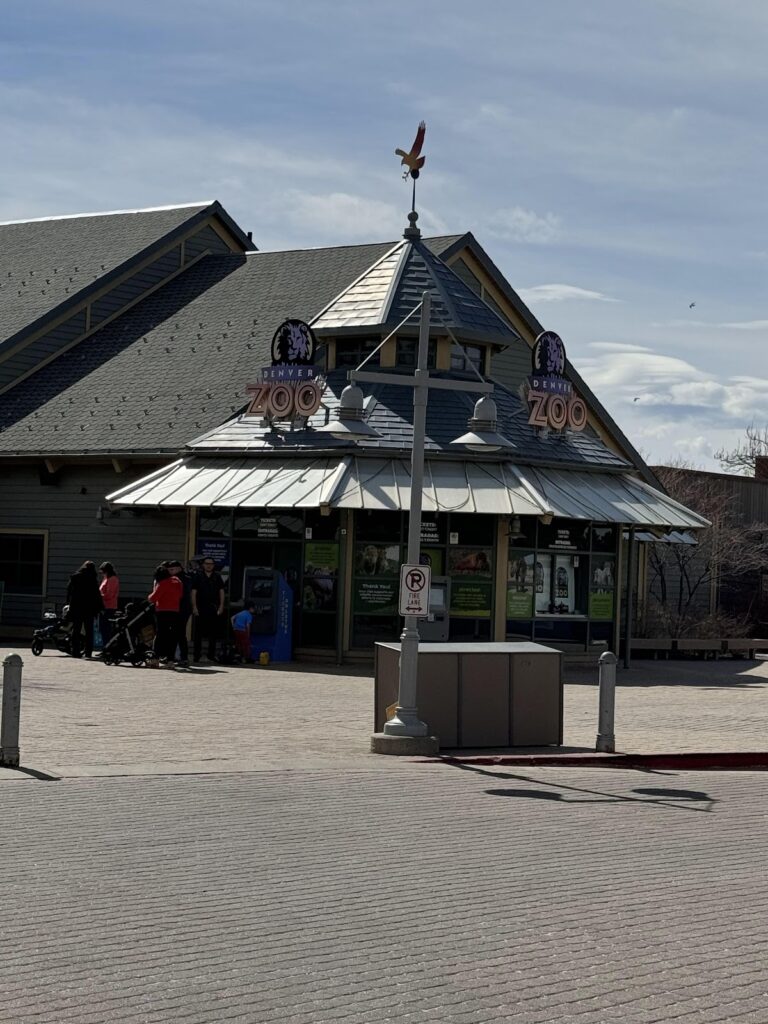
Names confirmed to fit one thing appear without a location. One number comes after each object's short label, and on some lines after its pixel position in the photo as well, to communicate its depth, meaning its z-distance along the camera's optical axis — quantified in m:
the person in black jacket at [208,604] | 26.62
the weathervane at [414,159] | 25.34
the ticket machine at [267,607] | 28.00
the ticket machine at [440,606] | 28.06
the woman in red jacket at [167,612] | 24.69
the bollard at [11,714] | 13.46
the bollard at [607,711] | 16.50
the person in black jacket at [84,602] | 26.25
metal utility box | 16.73
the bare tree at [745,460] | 72.38
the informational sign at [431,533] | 28.67
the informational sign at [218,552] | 29.47
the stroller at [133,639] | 25.81
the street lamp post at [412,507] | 15.86
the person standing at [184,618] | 25.30
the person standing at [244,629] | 27.86
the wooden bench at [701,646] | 34.84
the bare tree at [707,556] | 43.19
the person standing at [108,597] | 28.33
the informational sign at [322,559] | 28.61
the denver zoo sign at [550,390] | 30.75
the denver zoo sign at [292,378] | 29.47
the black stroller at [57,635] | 27.61
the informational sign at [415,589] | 16.08
